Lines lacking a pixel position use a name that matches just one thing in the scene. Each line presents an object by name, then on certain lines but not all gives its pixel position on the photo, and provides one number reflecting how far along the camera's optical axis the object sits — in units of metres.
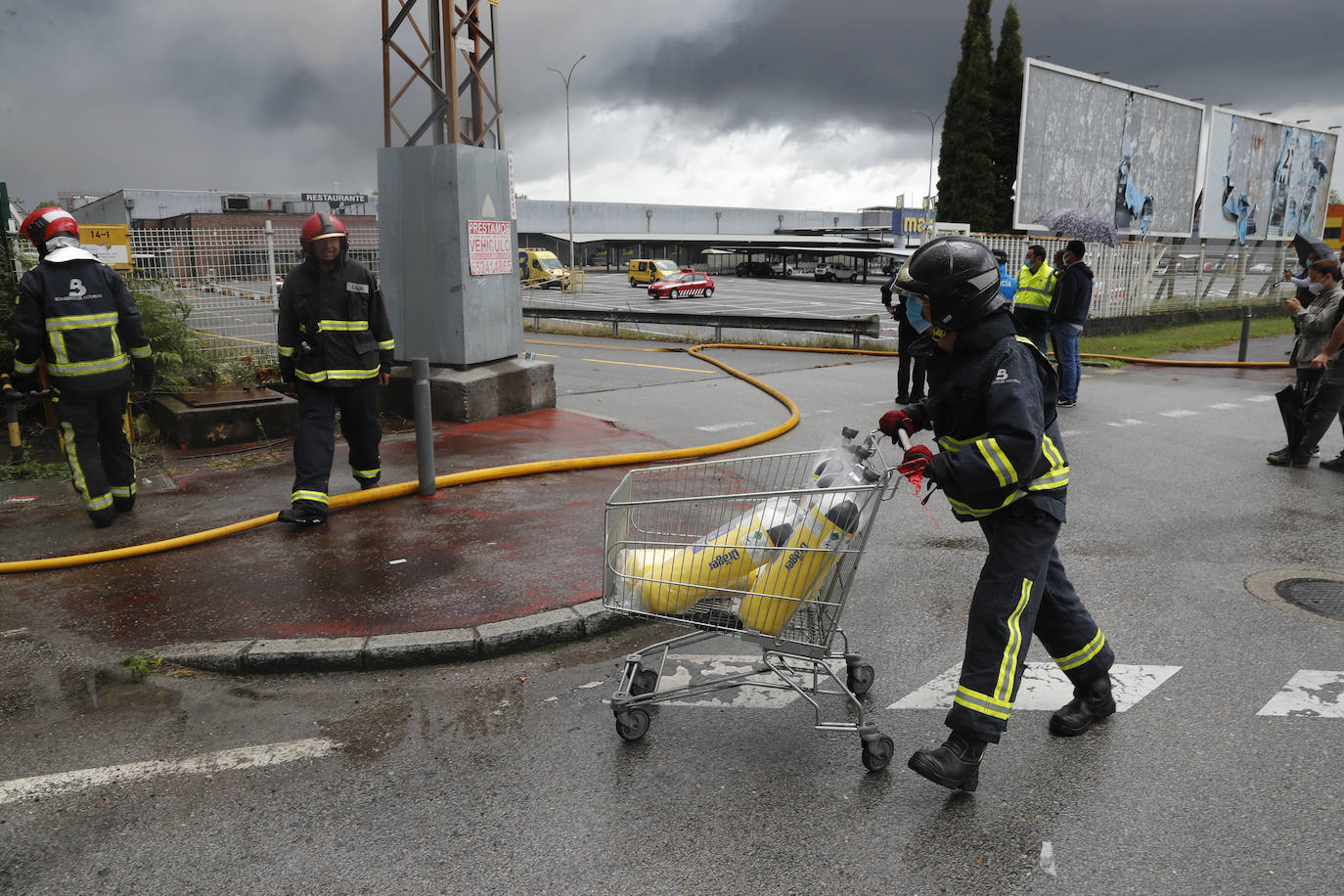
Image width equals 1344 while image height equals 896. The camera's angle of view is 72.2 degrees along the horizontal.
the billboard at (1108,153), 23.25
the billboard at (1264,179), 29.77
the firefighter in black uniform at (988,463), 3.15
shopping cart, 3.33
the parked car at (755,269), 69.81
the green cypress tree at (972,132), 43.12
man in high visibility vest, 10.16
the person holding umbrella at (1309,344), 8.22
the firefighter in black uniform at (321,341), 6.25
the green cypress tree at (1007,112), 42.94
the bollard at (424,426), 6.81
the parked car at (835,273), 63.62
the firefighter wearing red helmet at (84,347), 5.95
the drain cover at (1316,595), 5.08
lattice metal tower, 9.18
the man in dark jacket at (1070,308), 10.72
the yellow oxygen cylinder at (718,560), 3.42
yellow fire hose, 5.57
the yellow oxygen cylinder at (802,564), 3.32
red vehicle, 42.69
